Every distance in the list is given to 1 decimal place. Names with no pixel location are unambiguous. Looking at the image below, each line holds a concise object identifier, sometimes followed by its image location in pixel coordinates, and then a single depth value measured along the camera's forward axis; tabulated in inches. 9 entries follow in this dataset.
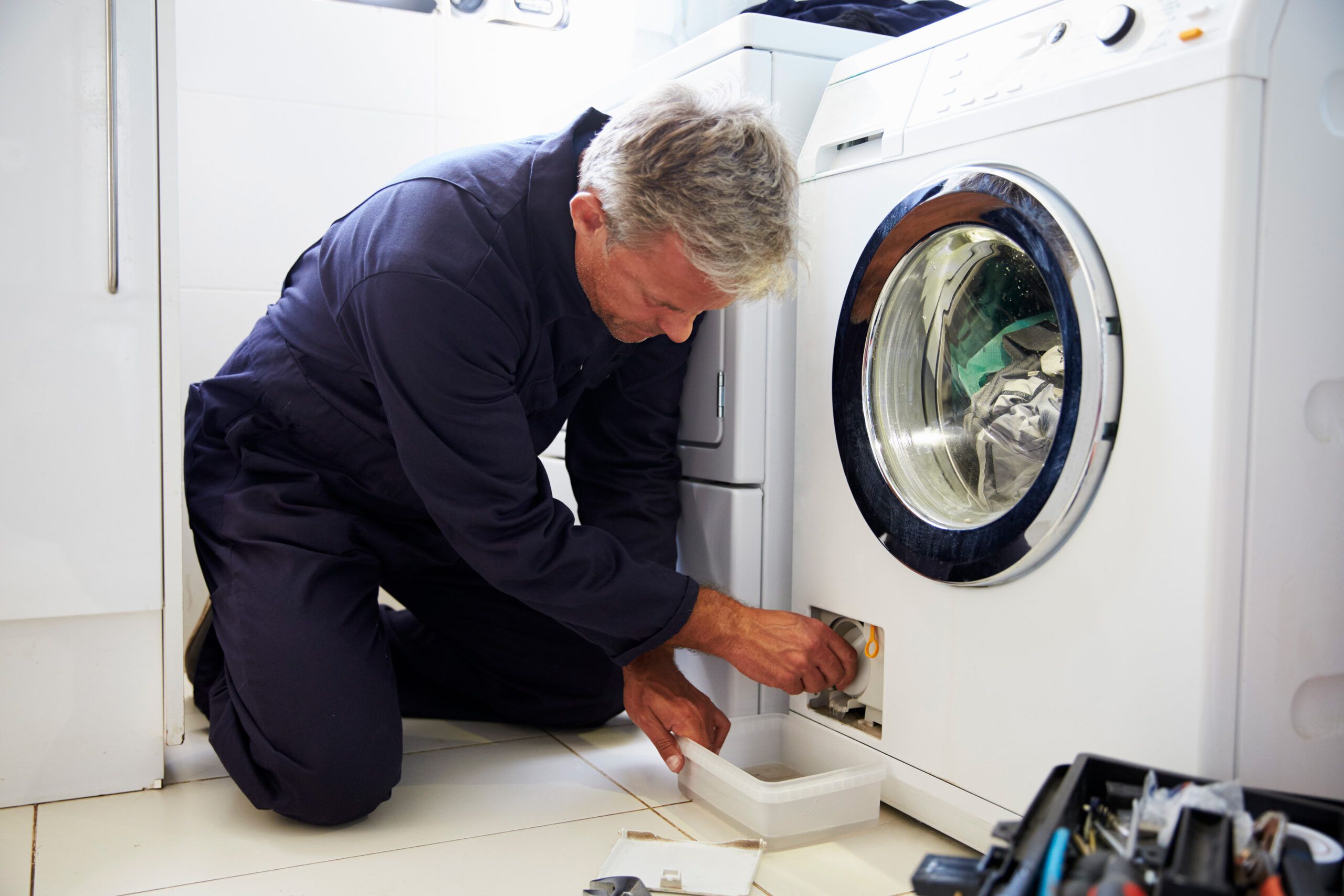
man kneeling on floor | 44.9
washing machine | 35.4
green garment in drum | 47.4
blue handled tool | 26.7
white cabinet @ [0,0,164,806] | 51.5
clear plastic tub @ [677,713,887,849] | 47.8
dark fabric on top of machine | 61.1
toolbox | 26.6
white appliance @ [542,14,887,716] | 55.6
